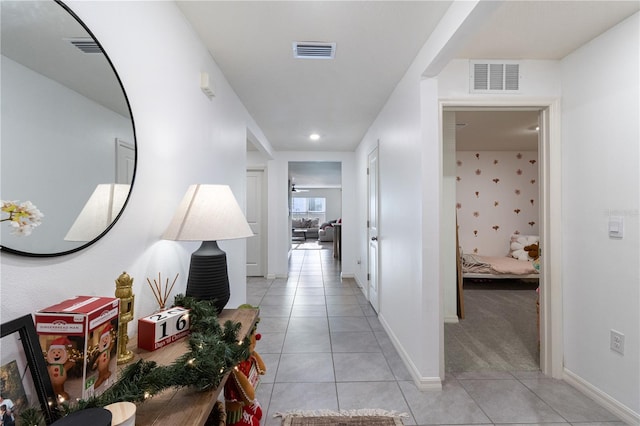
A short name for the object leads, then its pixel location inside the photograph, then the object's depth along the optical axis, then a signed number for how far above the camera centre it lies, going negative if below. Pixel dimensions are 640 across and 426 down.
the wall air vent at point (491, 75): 2.15 +1.03
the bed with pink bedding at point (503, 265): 4.51 -0.83
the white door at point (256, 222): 5.50 -0.15
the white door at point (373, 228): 3.54 -0.19
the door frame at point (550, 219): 2.11 -0.04
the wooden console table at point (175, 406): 0.71 -0.51
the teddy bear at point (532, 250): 4.72 -0.62
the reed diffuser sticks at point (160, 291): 1.33 -0.37
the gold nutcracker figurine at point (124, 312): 0.95 -0.33
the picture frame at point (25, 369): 0.64 -0.35
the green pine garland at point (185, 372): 0.70 -0.44
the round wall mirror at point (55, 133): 0.69 +0.23
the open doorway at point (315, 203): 7.81 +0.52
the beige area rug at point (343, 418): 1.68 -1.21
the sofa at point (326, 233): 11.15 -0.76
